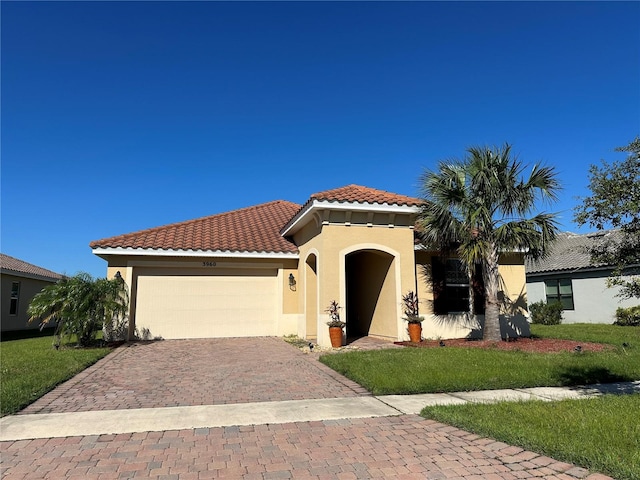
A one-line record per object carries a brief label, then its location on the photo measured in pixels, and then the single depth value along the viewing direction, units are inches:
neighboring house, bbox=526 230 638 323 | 802.2
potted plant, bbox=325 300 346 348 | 451.6
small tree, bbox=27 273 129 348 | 444.1
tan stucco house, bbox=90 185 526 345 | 489.1
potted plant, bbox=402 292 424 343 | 484.1
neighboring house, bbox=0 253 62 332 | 749.9
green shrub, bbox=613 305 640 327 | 705.0
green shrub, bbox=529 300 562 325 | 845.8
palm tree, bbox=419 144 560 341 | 460.4
